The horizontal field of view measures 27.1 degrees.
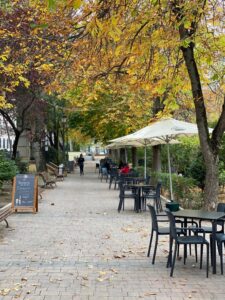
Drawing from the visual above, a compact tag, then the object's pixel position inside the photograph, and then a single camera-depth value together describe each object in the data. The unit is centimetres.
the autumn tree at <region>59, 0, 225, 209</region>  902
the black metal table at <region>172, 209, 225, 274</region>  716
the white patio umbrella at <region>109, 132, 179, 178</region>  1799
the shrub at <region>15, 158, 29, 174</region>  2735
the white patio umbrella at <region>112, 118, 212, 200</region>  1416
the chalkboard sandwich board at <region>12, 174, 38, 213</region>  1423
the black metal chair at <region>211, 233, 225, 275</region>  732
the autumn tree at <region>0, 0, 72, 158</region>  1461
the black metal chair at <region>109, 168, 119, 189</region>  2485
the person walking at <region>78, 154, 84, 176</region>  4059
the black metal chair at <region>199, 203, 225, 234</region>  786
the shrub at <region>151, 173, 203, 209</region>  1511
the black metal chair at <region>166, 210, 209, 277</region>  703
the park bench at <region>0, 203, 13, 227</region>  1058
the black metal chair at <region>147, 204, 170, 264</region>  786
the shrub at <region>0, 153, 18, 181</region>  1667
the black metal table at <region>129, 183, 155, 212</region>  1478
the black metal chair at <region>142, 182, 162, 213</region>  1435
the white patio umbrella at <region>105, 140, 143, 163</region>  2191
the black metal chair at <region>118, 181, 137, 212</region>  1486
